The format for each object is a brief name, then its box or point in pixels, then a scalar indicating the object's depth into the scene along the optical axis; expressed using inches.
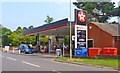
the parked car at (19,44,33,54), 2308.1
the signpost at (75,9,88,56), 1470.2
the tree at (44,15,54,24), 4212.8
